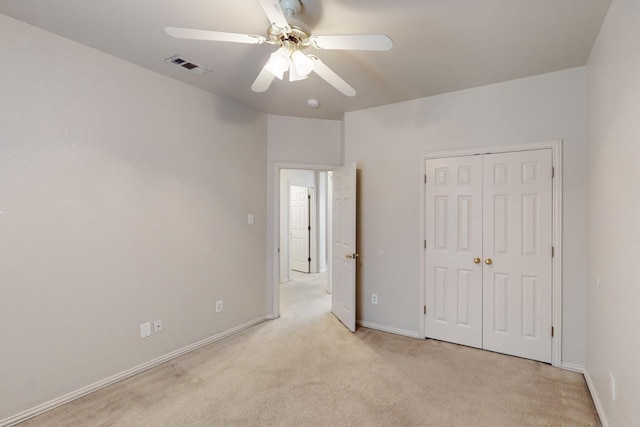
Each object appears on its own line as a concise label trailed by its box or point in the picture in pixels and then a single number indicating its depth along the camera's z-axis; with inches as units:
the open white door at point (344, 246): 143.7
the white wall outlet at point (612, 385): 72.9
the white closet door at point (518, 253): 113.8
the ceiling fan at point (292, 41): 66.3
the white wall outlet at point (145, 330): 109.1
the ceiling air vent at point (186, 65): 102.7
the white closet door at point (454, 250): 126.3
